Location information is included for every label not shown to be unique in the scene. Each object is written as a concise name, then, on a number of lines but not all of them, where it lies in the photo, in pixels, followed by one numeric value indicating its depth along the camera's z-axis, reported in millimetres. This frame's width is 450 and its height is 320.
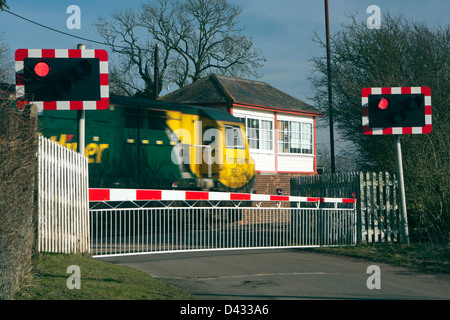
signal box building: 28375
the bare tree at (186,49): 48375
